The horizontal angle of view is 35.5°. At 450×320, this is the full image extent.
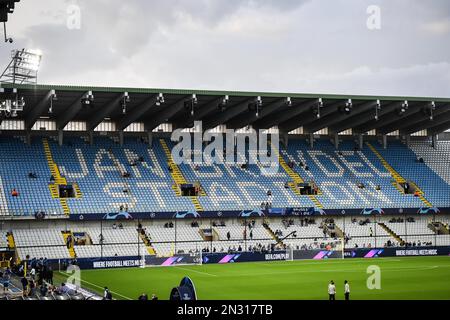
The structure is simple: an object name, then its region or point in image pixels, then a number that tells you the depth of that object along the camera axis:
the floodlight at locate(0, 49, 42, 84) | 56.62
